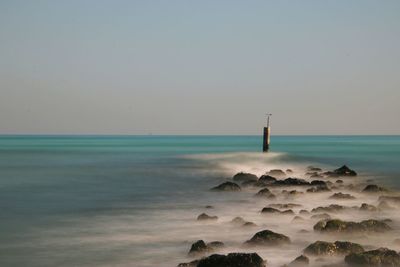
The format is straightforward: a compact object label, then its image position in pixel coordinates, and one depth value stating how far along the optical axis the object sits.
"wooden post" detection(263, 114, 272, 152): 57.25
